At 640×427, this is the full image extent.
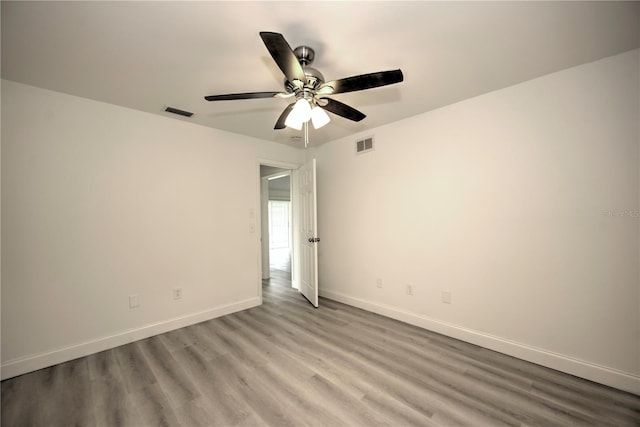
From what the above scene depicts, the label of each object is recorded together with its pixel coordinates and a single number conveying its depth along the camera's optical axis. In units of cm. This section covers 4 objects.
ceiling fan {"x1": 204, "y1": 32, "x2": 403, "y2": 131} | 139
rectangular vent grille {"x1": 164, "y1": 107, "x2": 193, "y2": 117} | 282
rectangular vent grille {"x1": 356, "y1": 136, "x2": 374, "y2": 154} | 355
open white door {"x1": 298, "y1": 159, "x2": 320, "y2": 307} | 375
